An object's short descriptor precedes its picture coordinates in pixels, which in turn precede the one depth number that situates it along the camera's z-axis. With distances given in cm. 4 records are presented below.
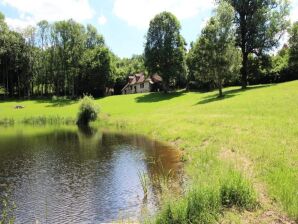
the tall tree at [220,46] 3905
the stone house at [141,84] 7238
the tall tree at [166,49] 5614
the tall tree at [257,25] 4545
